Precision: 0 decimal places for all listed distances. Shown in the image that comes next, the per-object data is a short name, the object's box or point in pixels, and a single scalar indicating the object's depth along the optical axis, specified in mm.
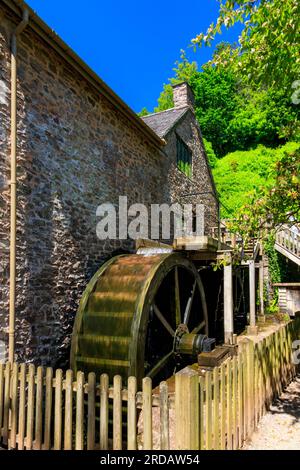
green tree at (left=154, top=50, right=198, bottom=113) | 32000
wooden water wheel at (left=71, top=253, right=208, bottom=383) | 5070
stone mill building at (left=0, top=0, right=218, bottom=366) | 4875
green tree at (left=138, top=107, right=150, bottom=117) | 34438
